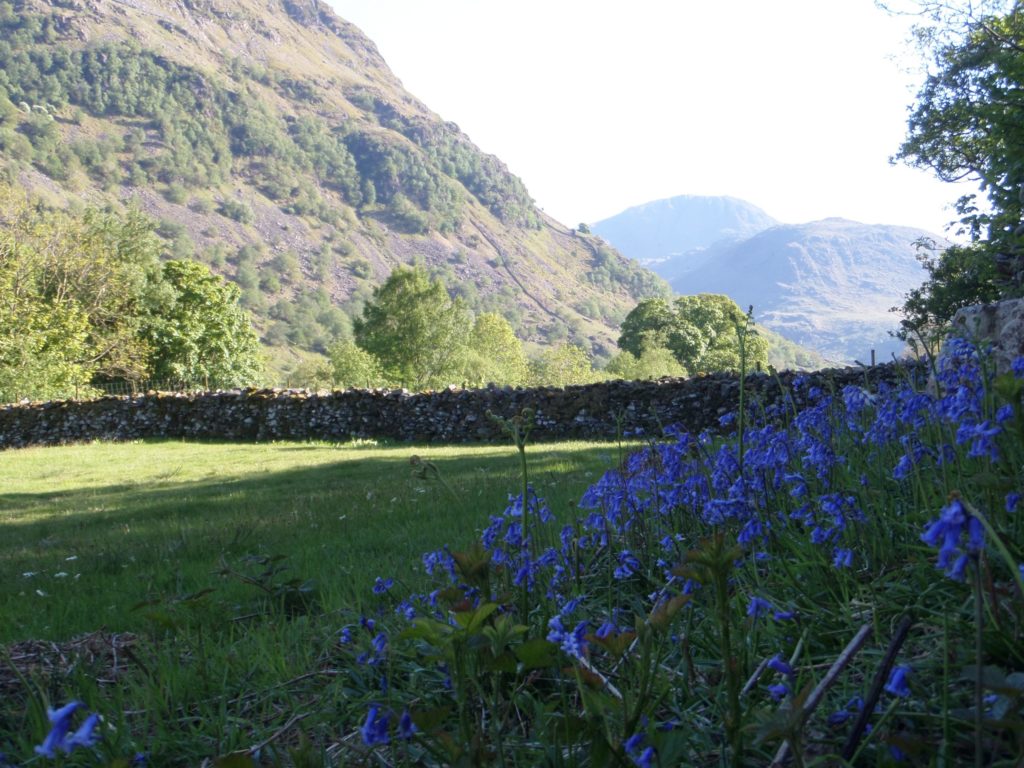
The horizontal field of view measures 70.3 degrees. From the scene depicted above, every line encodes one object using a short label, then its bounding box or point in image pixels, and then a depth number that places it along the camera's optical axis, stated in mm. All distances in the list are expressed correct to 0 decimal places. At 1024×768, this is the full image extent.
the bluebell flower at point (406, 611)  2184
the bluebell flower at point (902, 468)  1952
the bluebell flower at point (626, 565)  2104
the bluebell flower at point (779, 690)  1252
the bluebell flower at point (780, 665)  1244
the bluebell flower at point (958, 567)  898
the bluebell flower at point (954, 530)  874
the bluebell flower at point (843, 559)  1641
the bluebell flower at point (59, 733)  895
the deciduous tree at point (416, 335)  48188
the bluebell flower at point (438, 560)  2422
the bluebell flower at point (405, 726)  1183
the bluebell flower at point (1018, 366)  1987
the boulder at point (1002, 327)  4089
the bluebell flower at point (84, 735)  902
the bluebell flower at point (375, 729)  1180
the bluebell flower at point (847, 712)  1316
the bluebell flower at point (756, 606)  1486
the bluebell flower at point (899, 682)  1025
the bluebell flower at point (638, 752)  1170
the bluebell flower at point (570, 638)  1279
